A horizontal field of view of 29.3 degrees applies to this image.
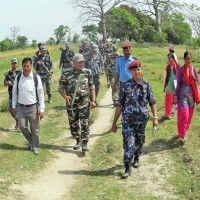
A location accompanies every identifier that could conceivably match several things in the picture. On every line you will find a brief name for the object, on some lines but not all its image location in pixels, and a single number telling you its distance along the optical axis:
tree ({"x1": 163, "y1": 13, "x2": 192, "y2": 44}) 49.03
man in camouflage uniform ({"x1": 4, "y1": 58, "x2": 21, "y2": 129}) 9.01
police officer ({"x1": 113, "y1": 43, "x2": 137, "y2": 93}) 8.09
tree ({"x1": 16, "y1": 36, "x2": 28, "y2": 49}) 95.39
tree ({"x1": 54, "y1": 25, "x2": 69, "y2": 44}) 99.72
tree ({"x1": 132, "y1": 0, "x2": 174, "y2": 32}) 46.16
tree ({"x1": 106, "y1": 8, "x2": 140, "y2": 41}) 46.50
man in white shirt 7.33
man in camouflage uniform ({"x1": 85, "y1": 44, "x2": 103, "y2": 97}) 11.45
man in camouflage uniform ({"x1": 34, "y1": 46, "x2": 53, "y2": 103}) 11.95
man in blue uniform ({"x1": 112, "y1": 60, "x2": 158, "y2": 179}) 6.12
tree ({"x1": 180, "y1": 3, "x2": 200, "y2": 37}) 49.95
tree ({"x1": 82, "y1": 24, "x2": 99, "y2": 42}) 55.69
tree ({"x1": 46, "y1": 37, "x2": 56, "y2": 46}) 87.24
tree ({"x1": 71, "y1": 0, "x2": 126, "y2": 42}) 41.78
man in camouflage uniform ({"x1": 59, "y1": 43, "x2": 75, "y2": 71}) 14.46
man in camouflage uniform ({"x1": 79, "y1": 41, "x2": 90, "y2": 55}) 16.05
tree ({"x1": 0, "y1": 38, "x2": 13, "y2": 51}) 83.14
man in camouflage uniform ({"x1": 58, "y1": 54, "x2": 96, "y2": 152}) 7.53
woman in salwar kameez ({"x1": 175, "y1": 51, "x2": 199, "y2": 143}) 7.64
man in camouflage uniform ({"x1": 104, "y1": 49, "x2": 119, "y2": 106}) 12.81
